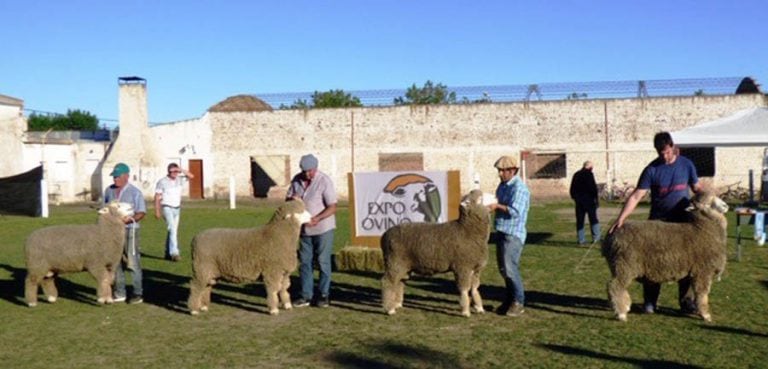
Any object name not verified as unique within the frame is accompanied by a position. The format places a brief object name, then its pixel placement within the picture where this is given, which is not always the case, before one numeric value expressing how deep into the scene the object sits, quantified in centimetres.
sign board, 1304
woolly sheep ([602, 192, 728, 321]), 831
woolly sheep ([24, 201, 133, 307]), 995
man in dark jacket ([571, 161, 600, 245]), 1612
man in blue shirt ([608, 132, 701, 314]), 864
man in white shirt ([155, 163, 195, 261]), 1482
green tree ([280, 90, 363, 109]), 5653
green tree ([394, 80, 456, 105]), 4580
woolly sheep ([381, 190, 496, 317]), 885
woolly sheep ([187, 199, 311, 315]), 928
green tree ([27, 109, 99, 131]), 7970
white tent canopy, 1884
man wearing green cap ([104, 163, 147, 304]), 1037
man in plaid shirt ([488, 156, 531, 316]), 874
